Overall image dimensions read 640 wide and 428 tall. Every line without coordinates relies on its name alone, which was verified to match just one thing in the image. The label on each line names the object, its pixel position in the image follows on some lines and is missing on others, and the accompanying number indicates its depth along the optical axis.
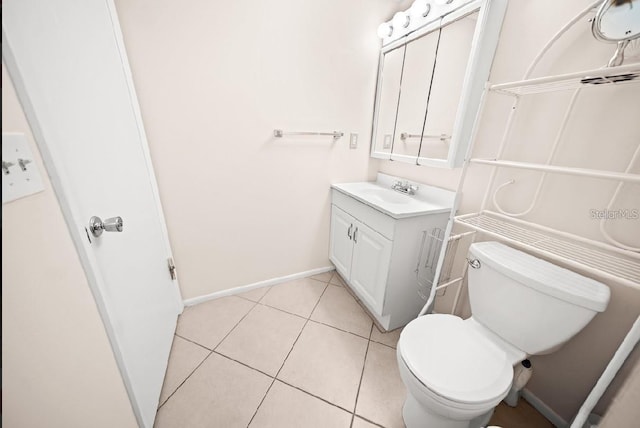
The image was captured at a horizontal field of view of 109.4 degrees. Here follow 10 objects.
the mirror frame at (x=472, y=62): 1.06
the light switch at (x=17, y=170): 0.43
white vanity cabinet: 1.26
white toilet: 0.77
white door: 0.54
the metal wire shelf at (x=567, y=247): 0.71
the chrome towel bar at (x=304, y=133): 1.50
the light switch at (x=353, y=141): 1.77
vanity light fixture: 1.21
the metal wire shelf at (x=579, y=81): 0.63
